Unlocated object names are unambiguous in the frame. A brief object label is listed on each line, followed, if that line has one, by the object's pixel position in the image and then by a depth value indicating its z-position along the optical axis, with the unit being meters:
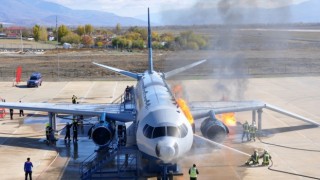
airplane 25.11
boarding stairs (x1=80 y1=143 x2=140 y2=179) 28.91
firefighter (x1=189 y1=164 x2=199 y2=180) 25.78
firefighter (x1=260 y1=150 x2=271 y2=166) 30.73
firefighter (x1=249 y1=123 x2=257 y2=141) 37.12
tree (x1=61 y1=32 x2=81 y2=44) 170.00
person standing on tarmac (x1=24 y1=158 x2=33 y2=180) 27.67
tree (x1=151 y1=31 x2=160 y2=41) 155.10
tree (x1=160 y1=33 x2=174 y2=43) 143.50
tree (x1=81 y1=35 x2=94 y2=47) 161.32
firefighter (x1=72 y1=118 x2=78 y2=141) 37.53
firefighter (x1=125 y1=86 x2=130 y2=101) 47.59
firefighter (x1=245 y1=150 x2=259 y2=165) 30.91
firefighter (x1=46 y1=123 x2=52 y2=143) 37.47
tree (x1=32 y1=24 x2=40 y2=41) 191.25
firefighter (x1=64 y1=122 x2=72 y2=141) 37.69
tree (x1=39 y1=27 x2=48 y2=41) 191.88
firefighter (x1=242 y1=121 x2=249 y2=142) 37.75
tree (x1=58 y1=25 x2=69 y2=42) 183.10
